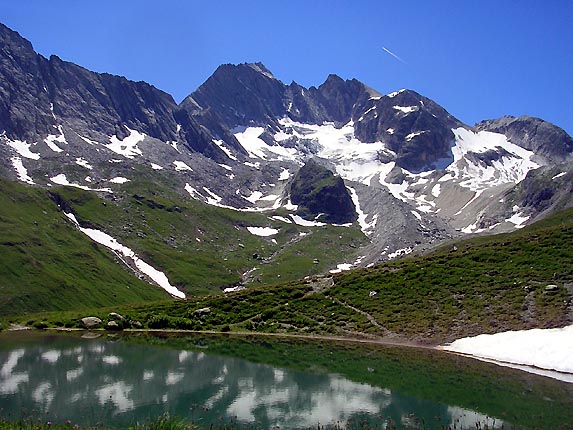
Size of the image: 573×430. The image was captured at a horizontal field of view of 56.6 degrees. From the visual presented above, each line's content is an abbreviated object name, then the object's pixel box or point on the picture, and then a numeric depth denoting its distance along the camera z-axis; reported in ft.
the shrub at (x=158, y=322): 249.34
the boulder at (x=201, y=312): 265.87
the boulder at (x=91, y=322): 247.52
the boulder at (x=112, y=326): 242.97
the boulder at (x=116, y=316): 253.65
